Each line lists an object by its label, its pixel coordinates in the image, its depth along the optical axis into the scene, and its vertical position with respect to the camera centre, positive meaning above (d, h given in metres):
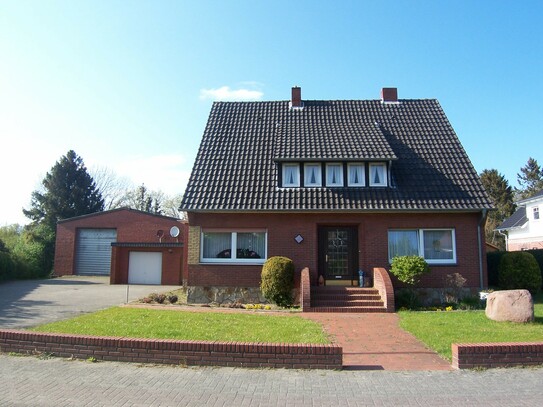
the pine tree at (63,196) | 48.38 +6.60
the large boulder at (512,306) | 10.66 -1.12
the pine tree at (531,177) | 61.19 +12.22
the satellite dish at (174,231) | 27.53 +1.58
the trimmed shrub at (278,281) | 14.83 -0.79
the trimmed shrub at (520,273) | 15.63 -0.42
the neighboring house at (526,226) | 33.56 +2.83
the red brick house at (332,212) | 16.00 +1.68
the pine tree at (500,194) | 49.62 +7.51
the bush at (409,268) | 14.70 -0.29
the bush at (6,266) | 27.78 -0.77
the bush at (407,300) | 14.62 -1.35
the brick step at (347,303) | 14.25 -1.44
